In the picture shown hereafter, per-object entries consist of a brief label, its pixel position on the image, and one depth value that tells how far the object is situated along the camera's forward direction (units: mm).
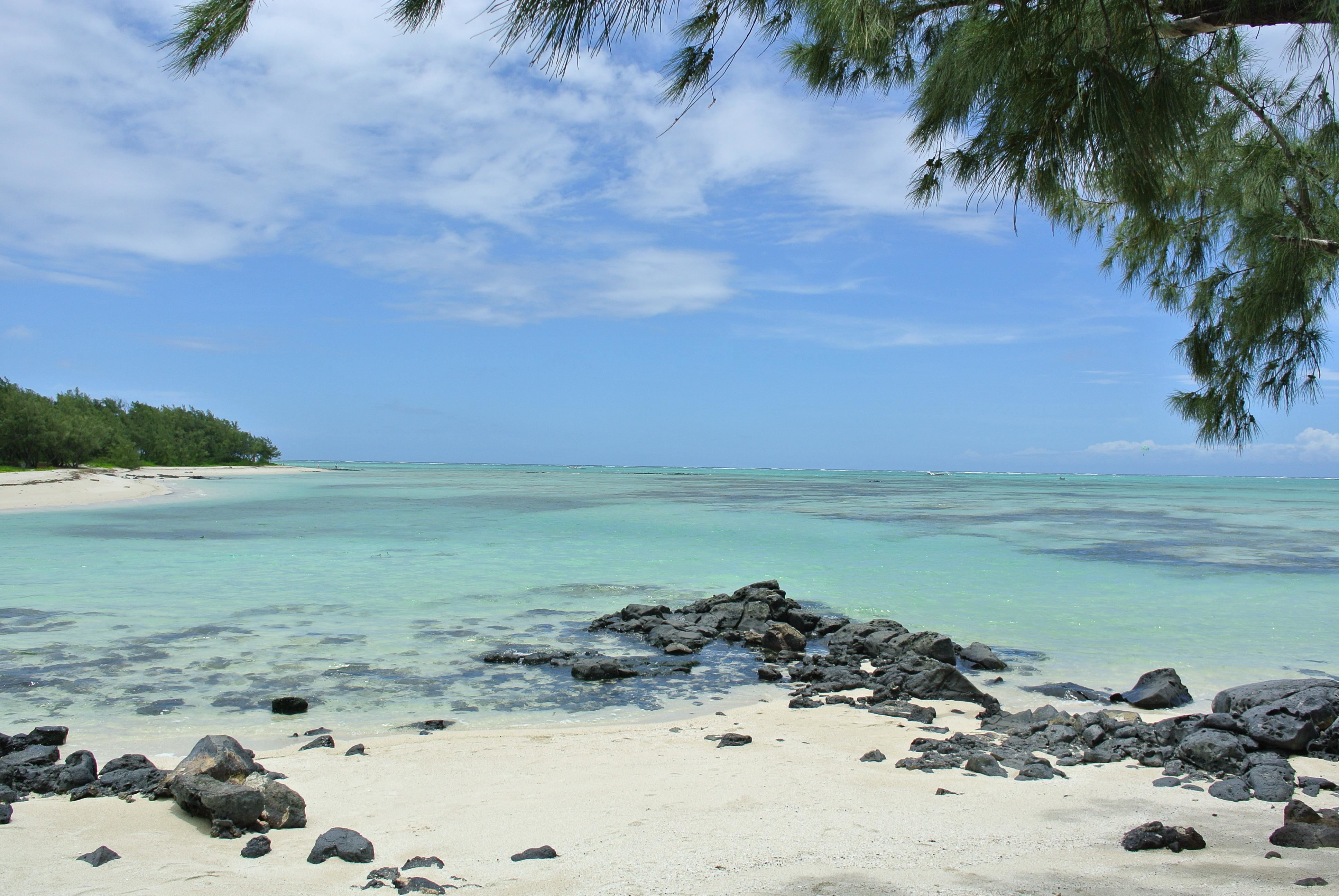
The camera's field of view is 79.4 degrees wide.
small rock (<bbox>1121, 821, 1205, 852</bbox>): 3268
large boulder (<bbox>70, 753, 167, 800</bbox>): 3889
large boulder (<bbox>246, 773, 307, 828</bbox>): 3537
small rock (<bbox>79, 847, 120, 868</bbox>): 3109
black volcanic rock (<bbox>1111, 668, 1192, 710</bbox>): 5961
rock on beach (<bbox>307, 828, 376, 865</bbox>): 3193
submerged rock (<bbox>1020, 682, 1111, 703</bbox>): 6297
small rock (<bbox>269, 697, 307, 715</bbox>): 5648
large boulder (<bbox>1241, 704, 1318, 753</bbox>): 4621
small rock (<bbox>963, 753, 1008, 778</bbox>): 4344
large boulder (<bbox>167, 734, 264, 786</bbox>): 3775
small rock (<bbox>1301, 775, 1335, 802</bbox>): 4020
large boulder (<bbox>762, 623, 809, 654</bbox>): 7988
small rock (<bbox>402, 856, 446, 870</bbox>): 3148
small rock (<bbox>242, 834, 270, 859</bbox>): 3260
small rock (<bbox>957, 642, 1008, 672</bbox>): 7270
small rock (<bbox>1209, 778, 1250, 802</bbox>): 3945
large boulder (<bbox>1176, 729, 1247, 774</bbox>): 4387
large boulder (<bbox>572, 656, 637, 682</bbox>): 6812
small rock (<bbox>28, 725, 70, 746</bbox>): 4641
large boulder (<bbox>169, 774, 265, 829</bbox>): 3490
